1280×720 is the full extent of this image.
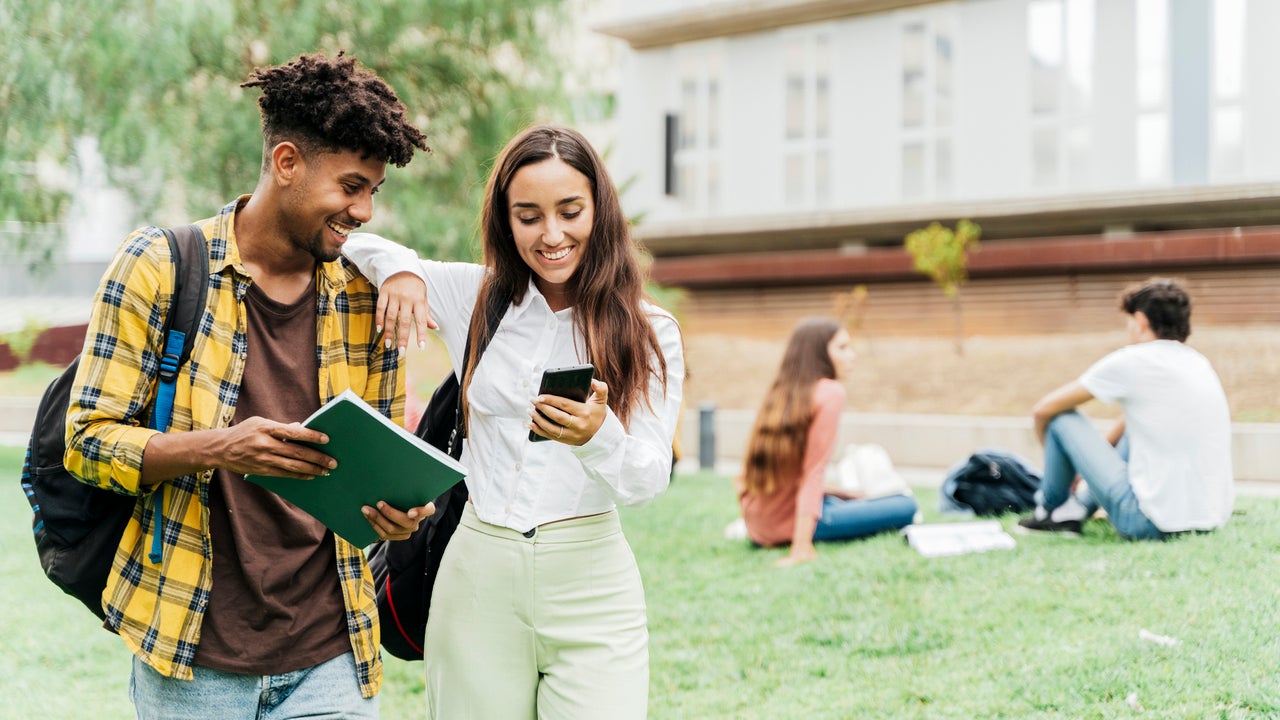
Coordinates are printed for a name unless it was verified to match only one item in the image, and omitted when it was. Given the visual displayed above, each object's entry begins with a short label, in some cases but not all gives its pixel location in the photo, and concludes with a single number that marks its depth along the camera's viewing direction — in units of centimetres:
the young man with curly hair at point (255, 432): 202
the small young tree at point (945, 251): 1661
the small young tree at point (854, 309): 1844
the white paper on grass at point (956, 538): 624
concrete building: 1650
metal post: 1277
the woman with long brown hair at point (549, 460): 232
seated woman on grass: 652
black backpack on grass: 747
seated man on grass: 600
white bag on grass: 859
